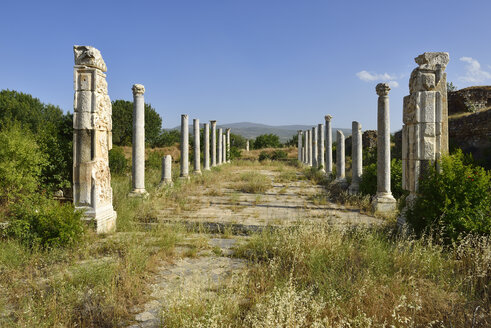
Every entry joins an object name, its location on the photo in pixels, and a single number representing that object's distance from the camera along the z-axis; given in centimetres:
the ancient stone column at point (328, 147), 1830
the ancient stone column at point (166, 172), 1345
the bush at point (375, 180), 1072
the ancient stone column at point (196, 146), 1939
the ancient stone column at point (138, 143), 1063
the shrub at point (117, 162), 1603
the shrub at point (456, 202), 508
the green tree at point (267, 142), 5491
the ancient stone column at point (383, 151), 970
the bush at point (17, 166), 610
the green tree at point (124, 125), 3594
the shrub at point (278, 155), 4083
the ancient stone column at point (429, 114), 649
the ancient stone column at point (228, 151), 3384
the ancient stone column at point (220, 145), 2945
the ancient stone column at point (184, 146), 1667
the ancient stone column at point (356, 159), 1264
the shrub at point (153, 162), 2016
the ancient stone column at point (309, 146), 2990
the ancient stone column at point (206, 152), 2250
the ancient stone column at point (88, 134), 662
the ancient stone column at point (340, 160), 1451
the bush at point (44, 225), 542
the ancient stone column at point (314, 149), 2412
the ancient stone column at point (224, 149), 3167
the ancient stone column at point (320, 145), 2147
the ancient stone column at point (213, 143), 2692
